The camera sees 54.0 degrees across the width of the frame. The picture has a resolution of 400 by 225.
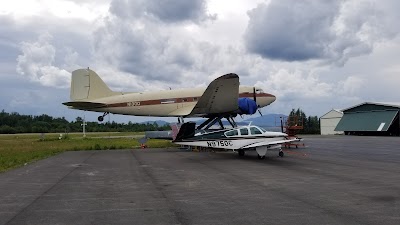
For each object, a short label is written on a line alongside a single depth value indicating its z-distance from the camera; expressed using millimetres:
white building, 82188
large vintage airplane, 31266
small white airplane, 23141
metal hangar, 65438
